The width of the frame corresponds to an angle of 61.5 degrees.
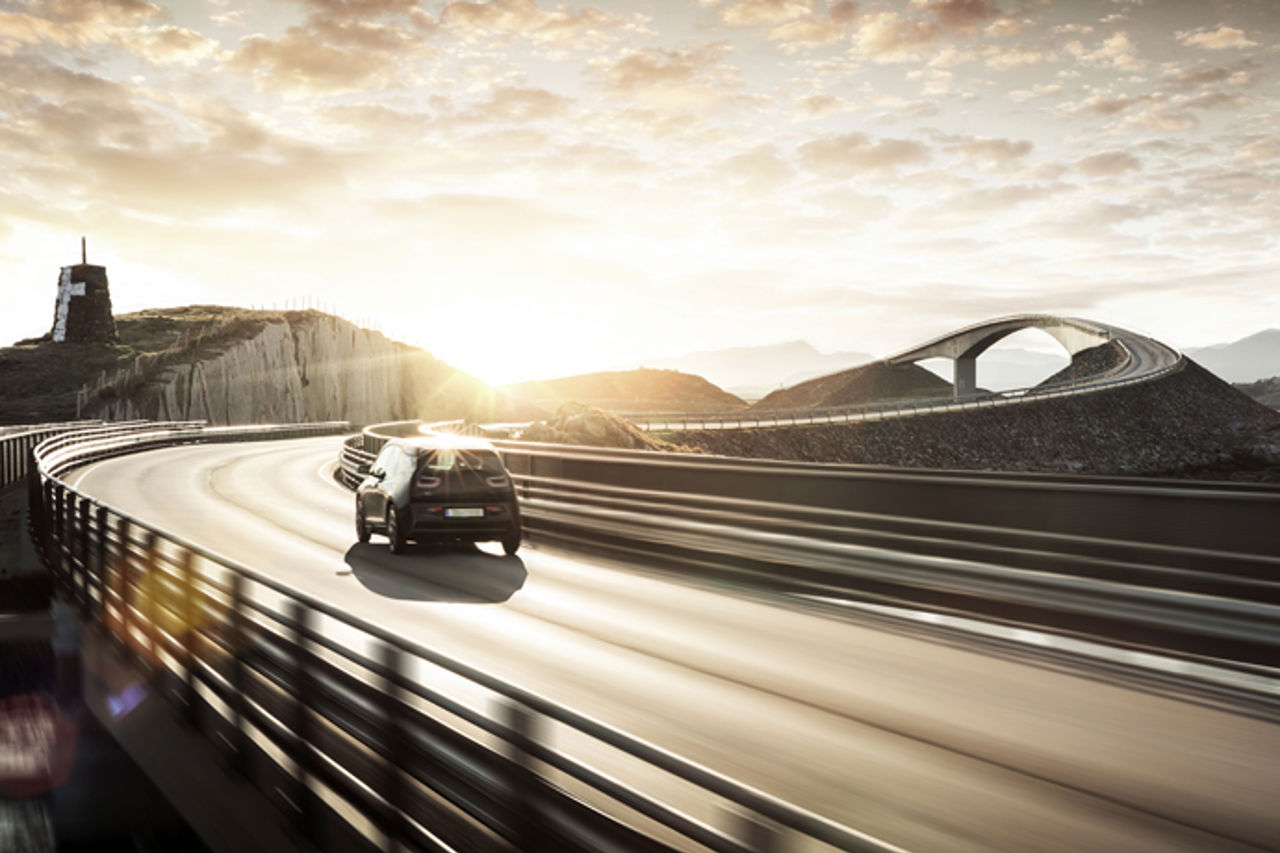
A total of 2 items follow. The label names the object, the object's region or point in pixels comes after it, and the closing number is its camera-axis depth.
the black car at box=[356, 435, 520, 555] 14.73
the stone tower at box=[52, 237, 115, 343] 116.75
